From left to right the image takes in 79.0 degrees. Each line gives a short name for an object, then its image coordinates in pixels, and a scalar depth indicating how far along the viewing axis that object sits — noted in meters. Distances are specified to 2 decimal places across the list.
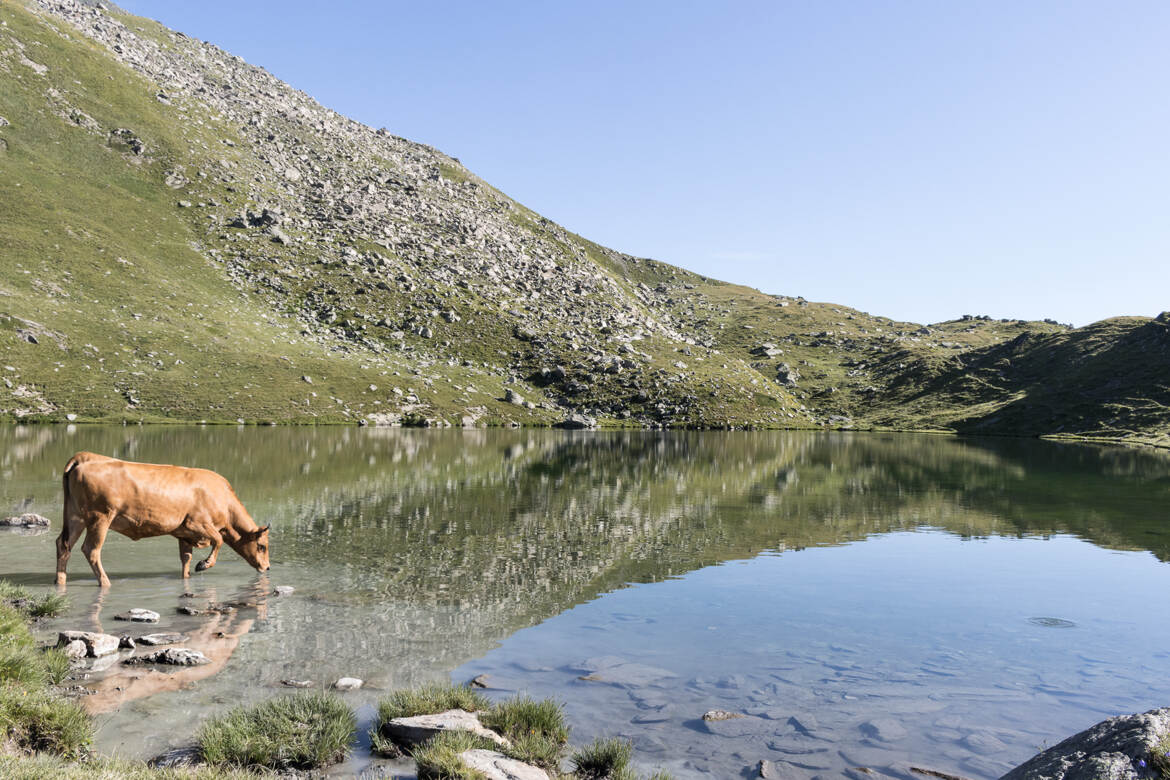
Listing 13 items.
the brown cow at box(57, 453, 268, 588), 19.50
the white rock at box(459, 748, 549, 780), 9.63
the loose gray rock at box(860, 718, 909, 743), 12.53
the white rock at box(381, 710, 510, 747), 10.87
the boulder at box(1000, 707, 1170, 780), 8.10
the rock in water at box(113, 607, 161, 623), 17.17
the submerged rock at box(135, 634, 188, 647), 15.23
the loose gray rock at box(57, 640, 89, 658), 13.91
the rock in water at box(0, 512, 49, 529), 28.59
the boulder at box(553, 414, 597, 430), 141.75
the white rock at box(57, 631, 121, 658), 14.30
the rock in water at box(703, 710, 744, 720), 13.01
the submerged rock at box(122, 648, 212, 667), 14.19
